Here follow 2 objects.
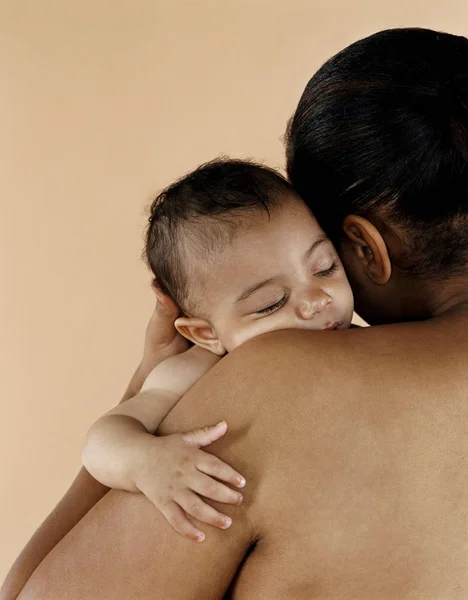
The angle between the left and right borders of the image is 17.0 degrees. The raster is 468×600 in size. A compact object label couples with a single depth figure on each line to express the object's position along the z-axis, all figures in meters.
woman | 1.04
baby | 1.21
